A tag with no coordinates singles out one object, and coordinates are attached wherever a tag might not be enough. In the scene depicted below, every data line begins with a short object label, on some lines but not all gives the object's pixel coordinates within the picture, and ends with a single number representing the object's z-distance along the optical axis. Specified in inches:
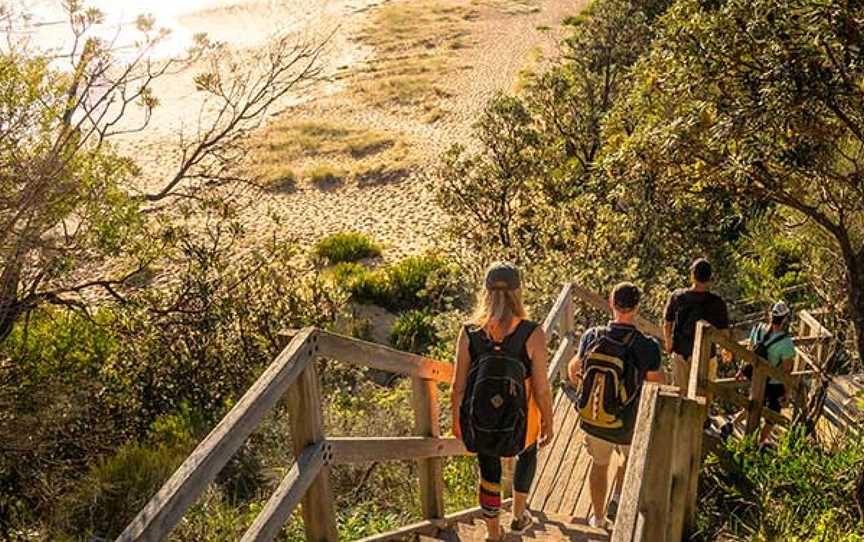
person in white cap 255.8
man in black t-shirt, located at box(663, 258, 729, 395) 242.4
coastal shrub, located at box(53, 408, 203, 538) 265.9
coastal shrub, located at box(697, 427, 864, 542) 186.1
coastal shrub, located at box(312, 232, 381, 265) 845.2
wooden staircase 96.8
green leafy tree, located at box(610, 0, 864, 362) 196.1
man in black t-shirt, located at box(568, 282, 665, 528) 174.4
